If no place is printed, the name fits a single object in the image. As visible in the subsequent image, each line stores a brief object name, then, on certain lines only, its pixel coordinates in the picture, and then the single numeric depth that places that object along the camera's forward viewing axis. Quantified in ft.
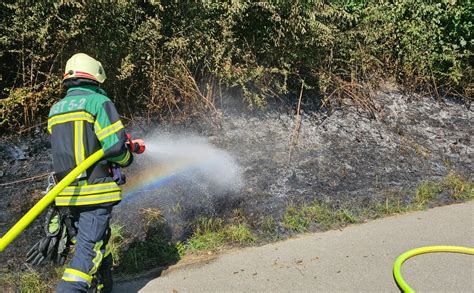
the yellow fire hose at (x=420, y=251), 11.80
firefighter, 10.16
